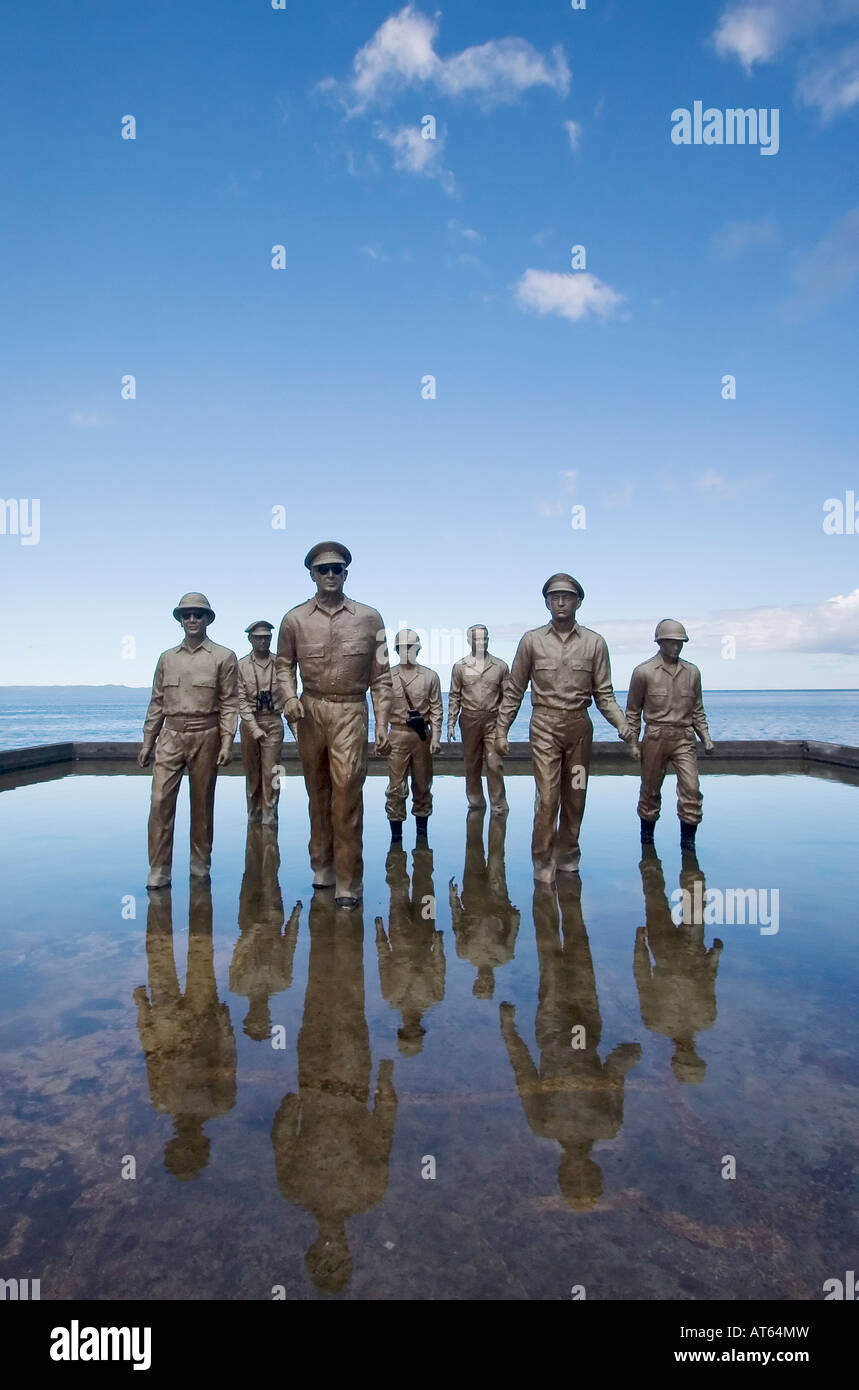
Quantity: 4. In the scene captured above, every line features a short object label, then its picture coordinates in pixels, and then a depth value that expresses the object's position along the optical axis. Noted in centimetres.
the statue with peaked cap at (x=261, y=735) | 838
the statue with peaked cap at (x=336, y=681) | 570
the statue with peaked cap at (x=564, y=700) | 631
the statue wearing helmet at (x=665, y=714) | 743
